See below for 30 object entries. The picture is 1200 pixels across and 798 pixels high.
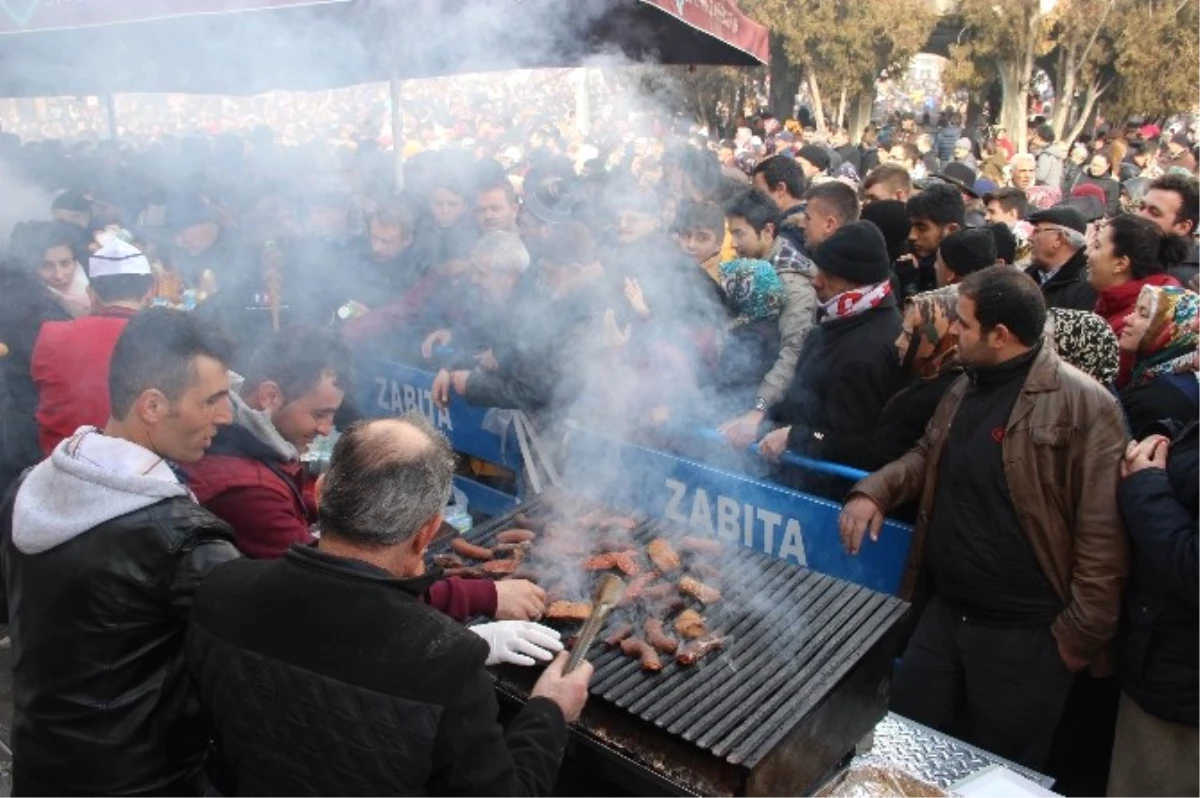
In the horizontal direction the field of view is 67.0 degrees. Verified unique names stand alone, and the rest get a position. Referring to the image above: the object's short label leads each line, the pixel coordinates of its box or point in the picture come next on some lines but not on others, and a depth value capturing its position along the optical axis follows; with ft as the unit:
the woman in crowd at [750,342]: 15.10
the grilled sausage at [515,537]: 10.87
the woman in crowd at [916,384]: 11.99
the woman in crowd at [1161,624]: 9.00
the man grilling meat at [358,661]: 5.67
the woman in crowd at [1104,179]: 34.12
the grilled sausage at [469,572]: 10.12
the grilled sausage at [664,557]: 10.41
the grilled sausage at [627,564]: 10.27
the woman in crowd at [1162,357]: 11.28
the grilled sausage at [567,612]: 9.25
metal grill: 7.74
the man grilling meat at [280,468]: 8.61
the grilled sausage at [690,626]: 9.25
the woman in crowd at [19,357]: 15.98
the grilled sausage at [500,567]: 10.18
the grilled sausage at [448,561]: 10.45
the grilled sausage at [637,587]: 9.80
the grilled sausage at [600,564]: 10.36
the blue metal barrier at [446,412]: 17.06
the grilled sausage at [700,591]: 9.82
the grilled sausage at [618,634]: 9.18
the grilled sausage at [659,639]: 9.03
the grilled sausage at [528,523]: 11.31
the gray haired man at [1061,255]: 16.16
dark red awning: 14.53
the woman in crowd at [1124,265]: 14.08
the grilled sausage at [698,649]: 8.81
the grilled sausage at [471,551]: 10.54
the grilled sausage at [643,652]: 8.70
